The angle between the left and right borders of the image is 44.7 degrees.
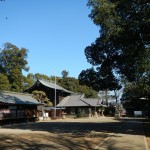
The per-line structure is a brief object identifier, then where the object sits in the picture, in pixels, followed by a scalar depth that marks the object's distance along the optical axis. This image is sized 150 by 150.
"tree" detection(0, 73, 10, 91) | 39.62
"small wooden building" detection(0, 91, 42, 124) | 24.19
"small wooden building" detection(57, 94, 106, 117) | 42.13
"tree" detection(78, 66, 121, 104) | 15.75
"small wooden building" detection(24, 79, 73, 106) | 42.09
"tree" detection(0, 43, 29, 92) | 47.44
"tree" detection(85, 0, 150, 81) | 12.76
